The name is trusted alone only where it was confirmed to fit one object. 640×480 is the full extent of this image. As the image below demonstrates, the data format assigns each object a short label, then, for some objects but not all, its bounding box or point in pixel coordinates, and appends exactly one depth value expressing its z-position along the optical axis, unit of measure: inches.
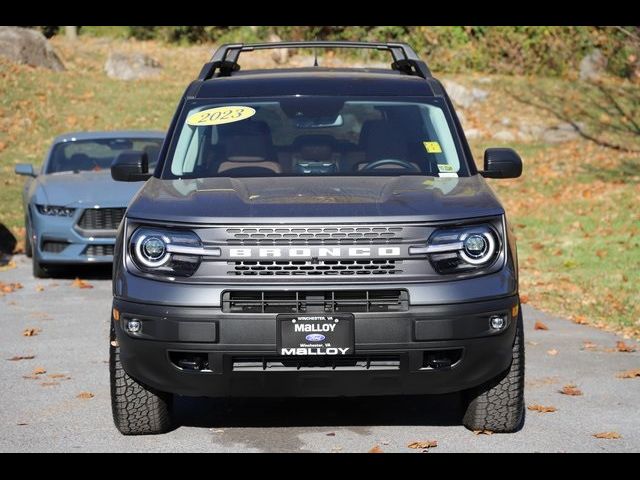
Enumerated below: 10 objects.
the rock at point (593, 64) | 1090.1
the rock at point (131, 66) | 1170.6
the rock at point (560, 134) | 930.1
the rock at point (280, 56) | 1170.6
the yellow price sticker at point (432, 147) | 294.3
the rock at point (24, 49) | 1148.5
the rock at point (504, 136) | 946.7
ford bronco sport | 238.5
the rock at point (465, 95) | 1012.5
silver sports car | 533.3
